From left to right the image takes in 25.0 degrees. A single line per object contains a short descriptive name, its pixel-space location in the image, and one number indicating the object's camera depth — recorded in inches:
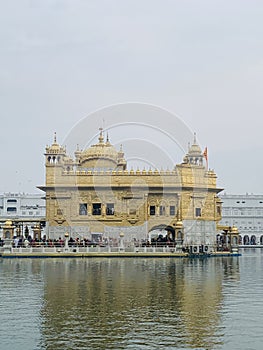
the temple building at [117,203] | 2003.0
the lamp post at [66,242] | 1747.0
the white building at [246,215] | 4311.0
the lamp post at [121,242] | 1770.1
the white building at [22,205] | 4384.8
